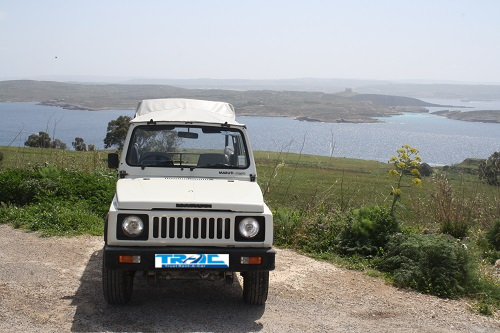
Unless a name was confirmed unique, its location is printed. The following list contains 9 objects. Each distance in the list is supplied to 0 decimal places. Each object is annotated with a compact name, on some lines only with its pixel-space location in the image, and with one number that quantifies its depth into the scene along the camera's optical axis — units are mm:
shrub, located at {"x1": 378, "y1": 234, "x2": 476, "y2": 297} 7223
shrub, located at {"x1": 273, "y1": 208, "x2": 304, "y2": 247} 9594
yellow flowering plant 9508
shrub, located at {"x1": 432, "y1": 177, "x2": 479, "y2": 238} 10594
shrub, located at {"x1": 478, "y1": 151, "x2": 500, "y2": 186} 12562
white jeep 5574
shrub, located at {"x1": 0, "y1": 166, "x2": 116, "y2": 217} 11039
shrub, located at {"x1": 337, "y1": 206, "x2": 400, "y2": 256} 8781
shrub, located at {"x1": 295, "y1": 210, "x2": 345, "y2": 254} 9227
